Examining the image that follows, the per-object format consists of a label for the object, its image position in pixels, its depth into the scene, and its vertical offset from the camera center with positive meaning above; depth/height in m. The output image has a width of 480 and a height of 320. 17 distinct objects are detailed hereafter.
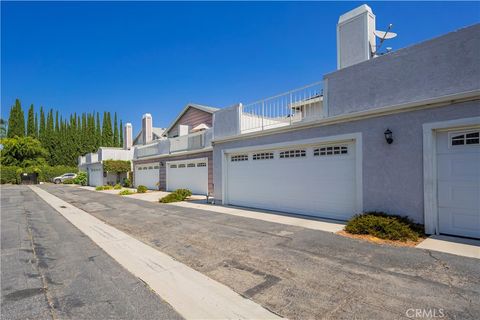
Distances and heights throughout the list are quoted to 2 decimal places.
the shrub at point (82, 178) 33.00 -1.62
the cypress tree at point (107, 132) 54.25 +7.49
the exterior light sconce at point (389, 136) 6.47 +0.67
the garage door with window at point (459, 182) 5.44 -0.49
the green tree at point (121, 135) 58.07 +7.13
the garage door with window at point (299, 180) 7.69 -0.62
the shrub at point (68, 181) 37.75 -2.25
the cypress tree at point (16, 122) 46.56 +8.60
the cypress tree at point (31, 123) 49.14 +8.79
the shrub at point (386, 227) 5.74 -1.58
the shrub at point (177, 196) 13.57 -1.75
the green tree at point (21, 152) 39.19 +2.40
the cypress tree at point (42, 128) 48.47 +7.92
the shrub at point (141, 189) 19.67 -1.90
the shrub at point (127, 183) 26.96 -1.89
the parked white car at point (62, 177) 39.94 -1.73
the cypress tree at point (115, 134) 56.12 +7.19
